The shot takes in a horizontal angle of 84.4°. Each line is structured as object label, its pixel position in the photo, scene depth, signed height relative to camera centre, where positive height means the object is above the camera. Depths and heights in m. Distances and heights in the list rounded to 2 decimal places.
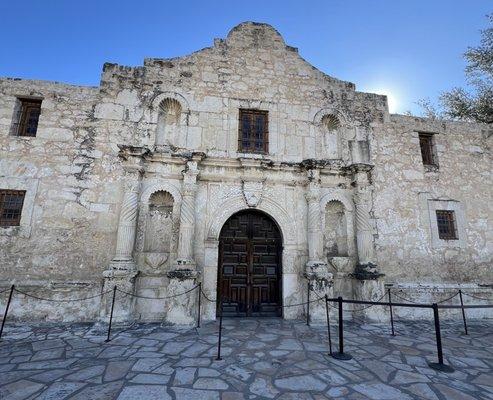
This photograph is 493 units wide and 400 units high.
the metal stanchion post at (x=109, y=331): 4.67 -1.39
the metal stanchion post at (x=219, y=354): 3.90 -1.43
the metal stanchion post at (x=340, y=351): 4.05 -1.44
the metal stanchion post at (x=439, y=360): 3.73 -1.44
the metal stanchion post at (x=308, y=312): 5.92 -1.24
